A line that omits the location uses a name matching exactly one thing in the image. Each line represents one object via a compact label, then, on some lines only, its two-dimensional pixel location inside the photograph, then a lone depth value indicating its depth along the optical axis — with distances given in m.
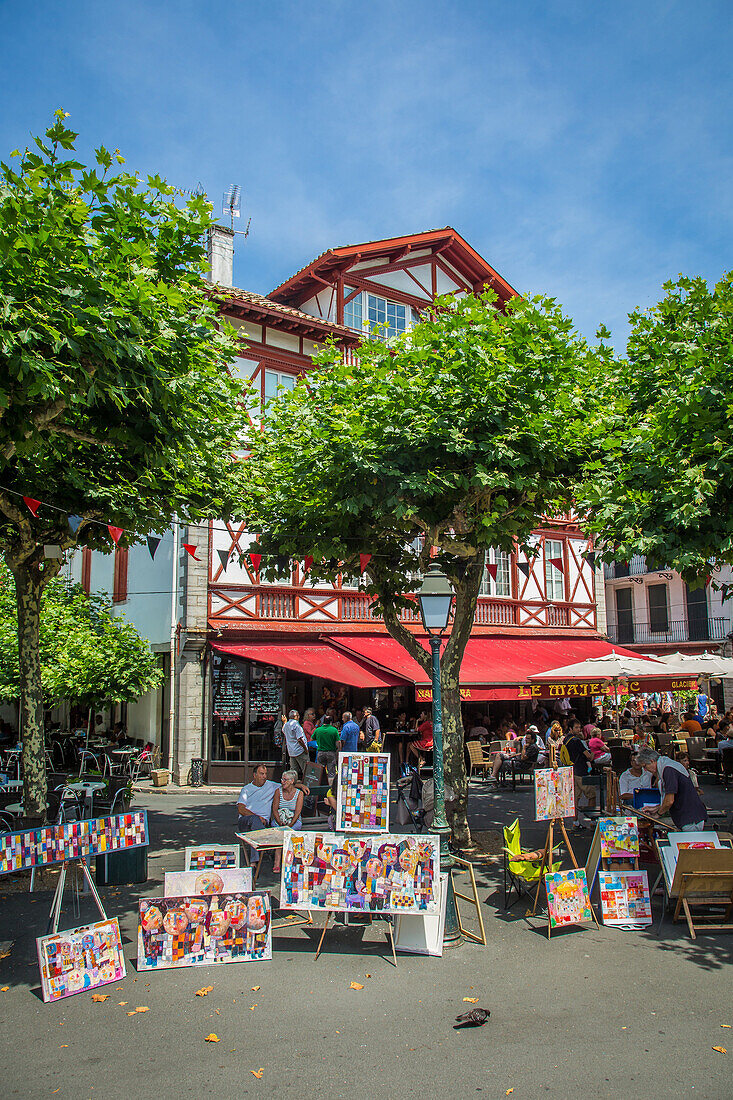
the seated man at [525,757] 16.41
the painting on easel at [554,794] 8.41
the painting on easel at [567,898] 7.06
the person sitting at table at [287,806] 8.82
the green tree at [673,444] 7.71
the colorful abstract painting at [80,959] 5.60
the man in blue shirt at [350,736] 14.30
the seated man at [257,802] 8.95
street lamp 6.91
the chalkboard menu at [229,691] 17.02
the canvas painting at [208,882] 6.38
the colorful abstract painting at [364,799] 7.87
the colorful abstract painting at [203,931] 6.13
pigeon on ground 5.20
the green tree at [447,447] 8.95
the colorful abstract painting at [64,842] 6.07
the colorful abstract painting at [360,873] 6.52
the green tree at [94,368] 6.17
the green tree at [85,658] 15.11
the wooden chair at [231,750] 16.89
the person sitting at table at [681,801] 8.28
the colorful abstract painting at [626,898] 7.37
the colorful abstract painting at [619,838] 7.57
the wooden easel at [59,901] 6.21
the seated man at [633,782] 9.75
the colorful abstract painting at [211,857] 6.90
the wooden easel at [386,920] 6.52
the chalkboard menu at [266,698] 17.23
